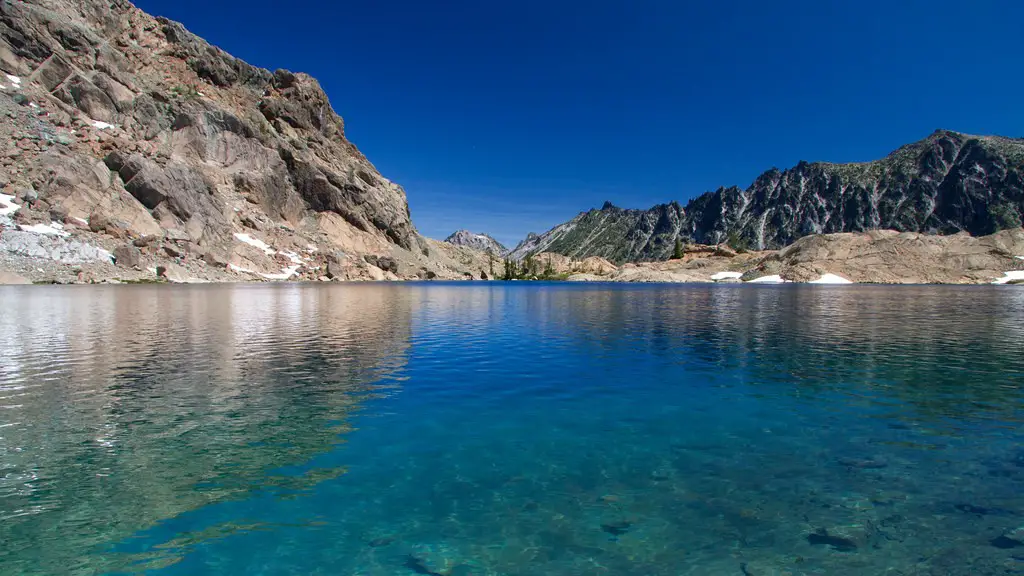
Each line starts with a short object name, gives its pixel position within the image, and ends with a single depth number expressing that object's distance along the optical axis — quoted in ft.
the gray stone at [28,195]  435.94
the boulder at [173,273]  460.55
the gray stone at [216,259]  530.68
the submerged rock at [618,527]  32.04
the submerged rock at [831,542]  30.19
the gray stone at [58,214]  438.81
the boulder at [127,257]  435.94
